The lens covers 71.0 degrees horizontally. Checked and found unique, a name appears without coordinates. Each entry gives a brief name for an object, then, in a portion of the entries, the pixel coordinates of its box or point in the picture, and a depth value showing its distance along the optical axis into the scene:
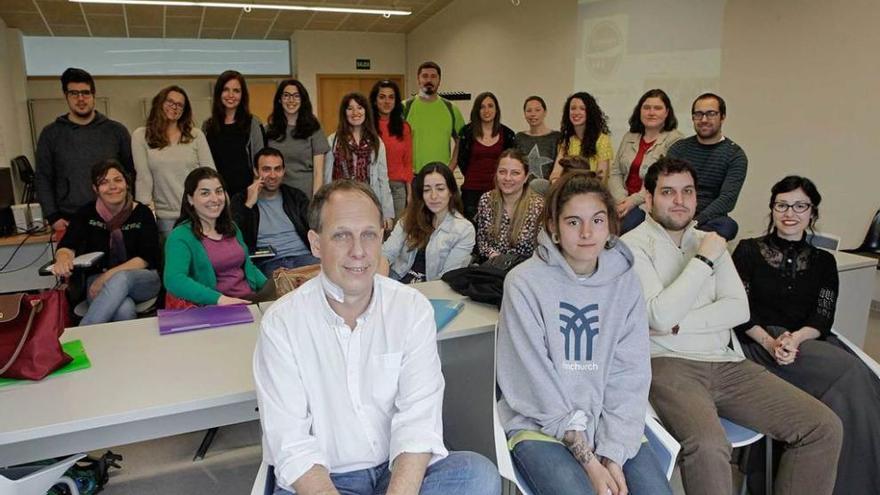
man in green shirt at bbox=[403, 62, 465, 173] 4.46
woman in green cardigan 2.56
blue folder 2.10
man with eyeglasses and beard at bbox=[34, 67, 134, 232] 3.49
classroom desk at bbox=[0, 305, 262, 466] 1.49
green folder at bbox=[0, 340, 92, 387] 1.70
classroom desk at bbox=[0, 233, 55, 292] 3.87
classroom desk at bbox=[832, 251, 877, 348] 2.86
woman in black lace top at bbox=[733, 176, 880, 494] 2.07
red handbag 1.60
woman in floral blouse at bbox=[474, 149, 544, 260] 2.98
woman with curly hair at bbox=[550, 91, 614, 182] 4.07
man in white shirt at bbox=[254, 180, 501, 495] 1.44
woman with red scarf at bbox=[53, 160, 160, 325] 2.96
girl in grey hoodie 1.66
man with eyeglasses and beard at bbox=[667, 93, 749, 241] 3.19
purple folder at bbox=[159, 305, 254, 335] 2.06
